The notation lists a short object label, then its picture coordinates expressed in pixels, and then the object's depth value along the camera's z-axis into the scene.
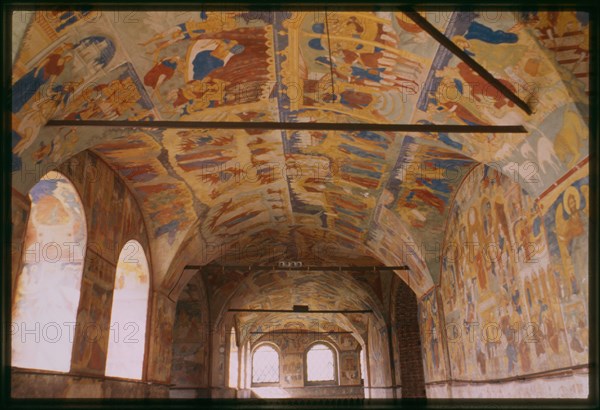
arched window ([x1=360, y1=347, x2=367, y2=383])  35.78
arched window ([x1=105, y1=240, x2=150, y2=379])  12.15
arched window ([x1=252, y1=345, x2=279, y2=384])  36.91
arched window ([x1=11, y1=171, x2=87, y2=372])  8.66
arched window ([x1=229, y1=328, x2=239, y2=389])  28.83
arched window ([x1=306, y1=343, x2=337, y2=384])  36.91
